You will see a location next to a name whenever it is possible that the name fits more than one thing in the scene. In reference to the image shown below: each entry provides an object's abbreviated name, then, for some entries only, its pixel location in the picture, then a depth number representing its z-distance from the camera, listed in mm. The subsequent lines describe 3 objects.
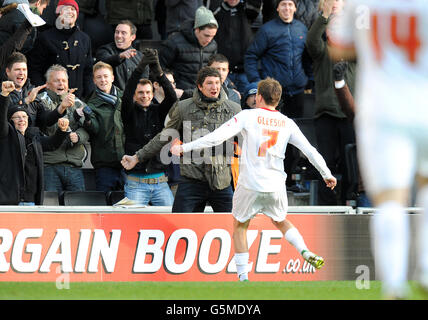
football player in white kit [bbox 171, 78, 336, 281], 18656
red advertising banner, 20234
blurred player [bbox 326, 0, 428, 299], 10680
